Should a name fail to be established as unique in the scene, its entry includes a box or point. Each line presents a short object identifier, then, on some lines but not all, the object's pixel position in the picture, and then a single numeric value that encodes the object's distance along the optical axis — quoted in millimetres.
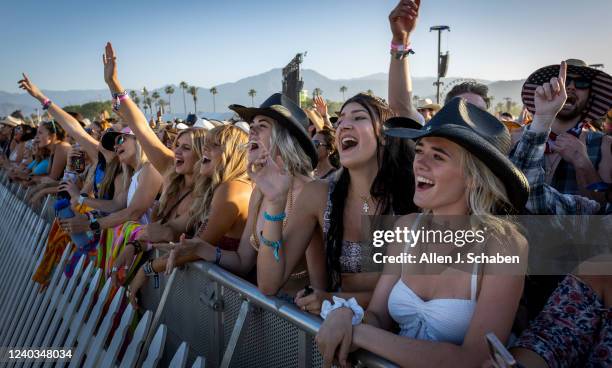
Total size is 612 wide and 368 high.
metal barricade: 1899
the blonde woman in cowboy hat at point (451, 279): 1562
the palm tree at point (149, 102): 116062
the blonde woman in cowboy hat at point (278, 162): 2611
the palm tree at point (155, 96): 128375
